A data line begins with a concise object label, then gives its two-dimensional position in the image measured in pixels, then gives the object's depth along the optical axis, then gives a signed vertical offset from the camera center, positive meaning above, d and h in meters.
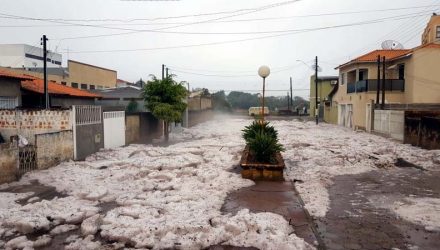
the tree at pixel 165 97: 21.36 +0.69
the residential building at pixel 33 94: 17.14 +0.77
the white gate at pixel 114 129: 17.55 -1.09
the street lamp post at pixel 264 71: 12.93 +1.37
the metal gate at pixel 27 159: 11.21 -1.67
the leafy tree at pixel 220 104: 59.20 +0.80
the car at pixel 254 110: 57.80 -0.23
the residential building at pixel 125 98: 30.00 +0.91
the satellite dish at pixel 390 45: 34.53 +6.28
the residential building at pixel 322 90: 48.84 +2.87
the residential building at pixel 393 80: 26.41 +2.29
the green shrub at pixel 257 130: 13.10 -0.81
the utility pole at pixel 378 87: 26.16 +1.64
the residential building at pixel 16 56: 42.56 +6.23
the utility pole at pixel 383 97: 25.17 +0.84
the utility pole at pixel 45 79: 18.36 +1.48
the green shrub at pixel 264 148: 10.90 -1.21
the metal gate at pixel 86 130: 14.63 -0.99
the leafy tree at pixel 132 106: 29.65 +0.17
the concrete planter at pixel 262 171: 10.35 -1.84
